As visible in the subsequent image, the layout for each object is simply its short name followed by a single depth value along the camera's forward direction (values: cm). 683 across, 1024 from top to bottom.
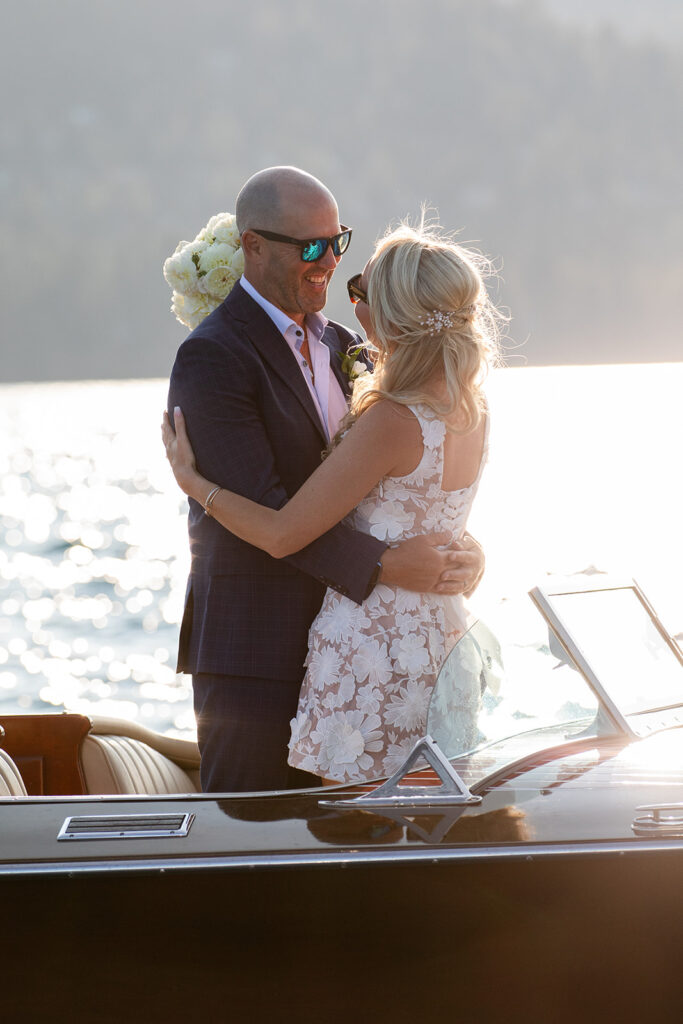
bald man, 691
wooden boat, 613
